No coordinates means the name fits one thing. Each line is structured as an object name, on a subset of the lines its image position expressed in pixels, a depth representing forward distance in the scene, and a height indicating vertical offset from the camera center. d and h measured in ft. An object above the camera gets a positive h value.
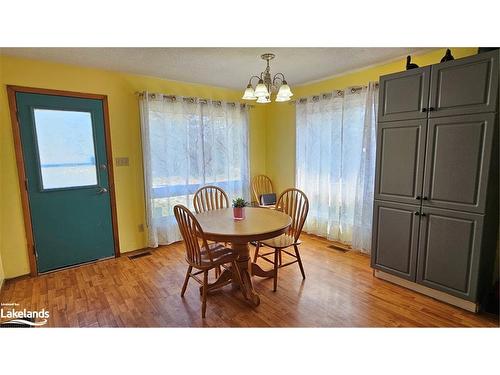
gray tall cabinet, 6.37 -0.51
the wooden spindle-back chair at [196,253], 6.88 -2.54
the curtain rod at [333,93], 10.61 +2.91
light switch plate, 10.81 +0.01
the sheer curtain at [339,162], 10.51 -0.14
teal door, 9.04 -0.59
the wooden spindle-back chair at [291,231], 8.37 -2.48
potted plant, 8.32 -1.57
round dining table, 6.86 -1.92
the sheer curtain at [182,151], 11.30 +0.47
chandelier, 7.31 +1.99
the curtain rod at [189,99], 10.96 +2.85
